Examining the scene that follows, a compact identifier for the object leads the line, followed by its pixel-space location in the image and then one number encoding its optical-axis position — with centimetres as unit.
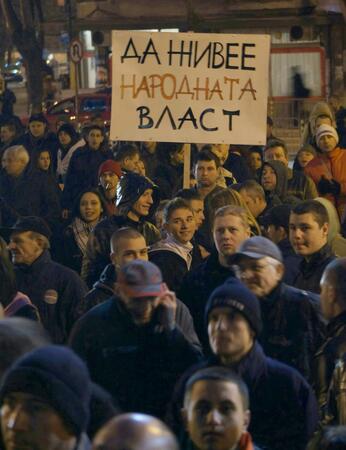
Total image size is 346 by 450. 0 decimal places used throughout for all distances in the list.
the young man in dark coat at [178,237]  1571
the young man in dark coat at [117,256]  1391
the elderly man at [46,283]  1484
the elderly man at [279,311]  1202
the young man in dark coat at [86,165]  2693
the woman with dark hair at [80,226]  2027
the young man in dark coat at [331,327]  1117
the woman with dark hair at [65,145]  3339
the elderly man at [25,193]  2387
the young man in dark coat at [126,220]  1679
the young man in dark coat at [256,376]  1012
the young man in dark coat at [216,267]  1365
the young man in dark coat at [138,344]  1098
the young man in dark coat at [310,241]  1441
